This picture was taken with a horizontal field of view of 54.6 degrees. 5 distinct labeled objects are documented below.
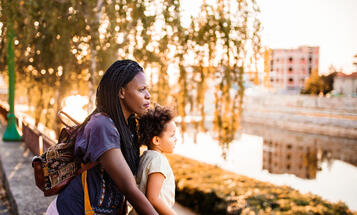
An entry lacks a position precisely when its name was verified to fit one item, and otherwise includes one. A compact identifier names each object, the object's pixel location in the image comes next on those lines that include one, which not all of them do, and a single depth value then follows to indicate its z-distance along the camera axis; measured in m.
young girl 1.44
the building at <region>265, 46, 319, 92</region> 82.88
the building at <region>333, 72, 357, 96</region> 63.38
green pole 8.93
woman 1.24
